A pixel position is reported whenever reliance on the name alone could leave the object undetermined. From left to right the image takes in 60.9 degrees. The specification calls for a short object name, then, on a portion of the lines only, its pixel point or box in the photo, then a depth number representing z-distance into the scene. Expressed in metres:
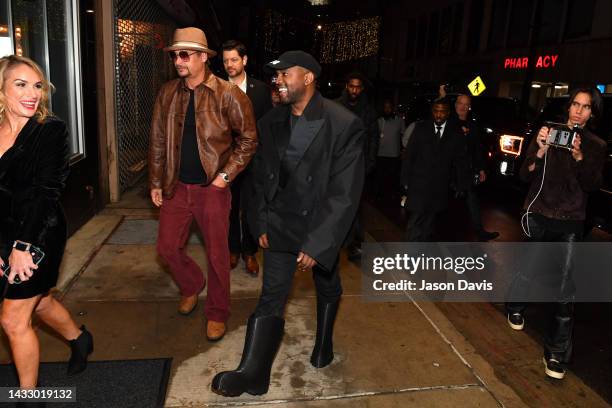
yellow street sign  18.26
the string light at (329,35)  20.17
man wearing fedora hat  3.63
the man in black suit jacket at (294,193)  2.95
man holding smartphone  3.59
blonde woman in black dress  2.54
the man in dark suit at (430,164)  5.12
